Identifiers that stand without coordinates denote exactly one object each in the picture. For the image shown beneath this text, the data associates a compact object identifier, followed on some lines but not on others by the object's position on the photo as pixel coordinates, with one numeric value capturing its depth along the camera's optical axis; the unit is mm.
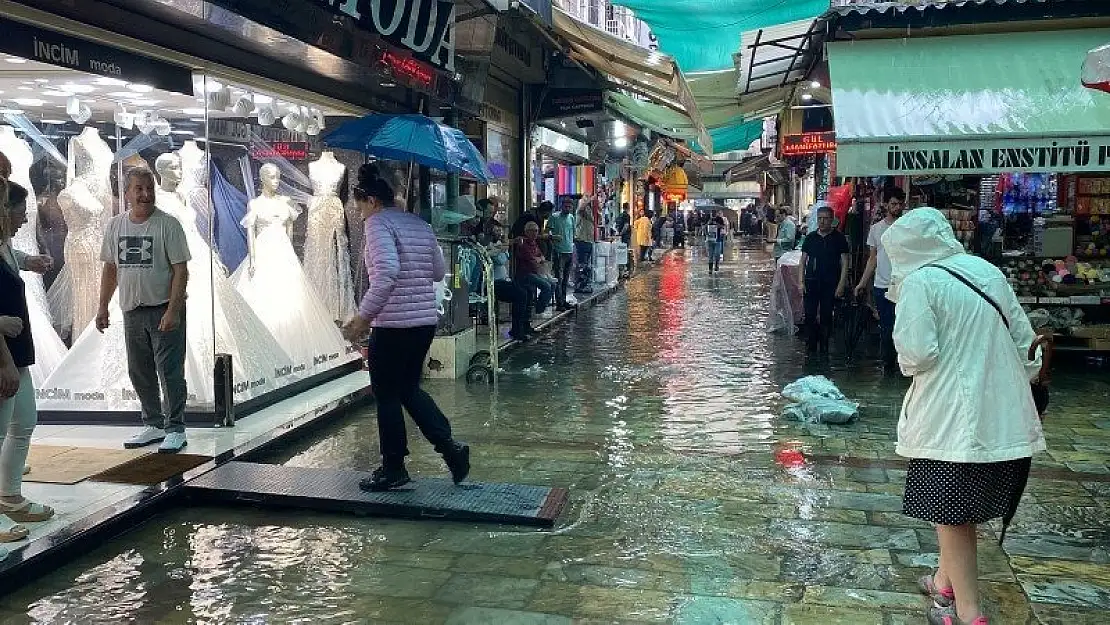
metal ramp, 5105
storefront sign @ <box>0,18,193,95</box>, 4996
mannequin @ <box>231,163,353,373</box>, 8086
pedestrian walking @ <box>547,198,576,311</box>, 15281
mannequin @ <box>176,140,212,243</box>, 7086
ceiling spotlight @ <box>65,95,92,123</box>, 6574
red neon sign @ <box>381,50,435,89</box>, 7836
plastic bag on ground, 7434
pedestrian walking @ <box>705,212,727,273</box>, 24181
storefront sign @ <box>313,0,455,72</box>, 6867
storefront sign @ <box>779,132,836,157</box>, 14656
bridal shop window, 6629
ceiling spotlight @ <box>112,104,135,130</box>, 6781
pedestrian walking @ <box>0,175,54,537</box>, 4329
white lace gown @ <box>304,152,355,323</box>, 8781
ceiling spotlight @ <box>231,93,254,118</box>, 7371
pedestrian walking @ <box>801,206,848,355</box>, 10500
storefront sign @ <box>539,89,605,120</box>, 14820
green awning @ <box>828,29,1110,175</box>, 8375
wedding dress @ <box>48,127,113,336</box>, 6906
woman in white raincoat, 3455
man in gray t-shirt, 6090
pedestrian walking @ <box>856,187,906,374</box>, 9039
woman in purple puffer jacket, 5082
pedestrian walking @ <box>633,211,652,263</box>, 27406
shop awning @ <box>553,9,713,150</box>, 10352
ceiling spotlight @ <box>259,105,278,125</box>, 7754
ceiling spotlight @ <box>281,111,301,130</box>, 8047
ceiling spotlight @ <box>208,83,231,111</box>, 6943
